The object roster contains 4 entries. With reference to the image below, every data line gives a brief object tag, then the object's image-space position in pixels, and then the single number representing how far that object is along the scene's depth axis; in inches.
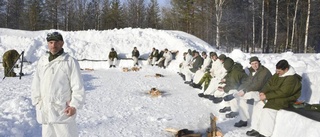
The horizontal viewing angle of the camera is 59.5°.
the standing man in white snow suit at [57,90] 127.1
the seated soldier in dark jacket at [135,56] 808.9
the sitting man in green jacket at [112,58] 820.6
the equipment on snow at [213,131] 215.0
